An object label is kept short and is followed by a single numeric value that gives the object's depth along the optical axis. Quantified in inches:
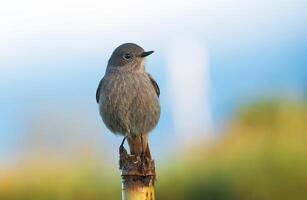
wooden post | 192.2
